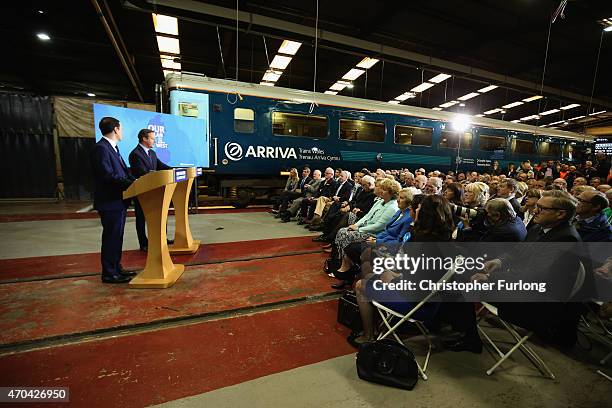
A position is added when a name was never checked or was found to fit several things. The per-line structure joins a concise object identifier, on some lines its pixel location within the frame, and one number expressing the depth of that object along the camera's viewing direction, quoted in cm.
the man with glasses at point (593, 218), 244
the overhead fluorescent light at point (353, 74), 1174
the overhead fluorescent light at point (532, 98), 1456
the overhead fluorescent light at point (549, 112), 1730
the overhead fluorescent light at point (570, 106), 1593
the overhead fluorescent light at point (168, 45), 868
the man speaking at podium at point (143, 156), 342
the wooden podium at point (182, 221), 413
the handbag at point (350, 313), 236
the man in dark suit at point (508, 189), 340
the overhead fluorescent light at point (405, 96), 1480
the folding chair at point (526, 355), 192
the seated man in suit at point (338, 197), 564
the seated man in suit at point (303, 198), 654
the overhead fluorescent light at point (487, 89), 1340
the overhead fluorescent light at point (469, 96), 1468
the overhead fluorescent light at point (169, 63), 1029
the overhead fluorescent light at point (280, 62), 1026
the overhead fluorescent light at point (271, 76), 1183
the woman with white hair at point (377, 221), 331
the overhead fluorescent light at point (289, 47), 894
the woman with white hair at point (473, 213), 332
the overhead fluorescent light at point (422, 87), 1309
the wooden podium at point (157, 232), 296
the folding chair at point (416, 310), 181
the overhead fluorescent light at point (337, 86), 1366
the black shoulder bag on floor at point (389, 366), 181
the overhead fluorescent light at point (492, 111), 1786
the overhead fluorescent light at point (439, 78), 1200
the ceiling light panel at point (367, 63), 1044
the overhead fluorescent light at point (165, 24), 731
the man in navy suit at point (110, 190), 284
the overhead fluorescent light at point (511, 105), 1619
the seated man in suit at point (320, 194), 612
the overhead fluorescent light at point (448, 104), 1635
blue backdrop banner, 490
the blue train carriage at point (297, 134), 675
